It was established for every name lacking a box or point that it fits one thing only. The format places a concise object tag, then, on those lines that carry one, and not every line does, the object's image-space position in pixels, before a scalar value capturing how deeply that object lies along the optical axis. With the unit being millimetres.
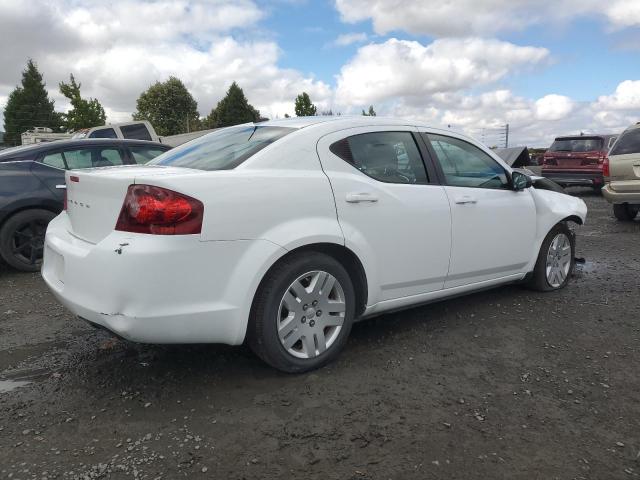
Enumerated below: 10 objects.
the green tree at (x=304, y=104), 45719
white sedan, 2564
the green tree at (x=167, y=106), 61875
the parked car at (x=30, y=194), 5598
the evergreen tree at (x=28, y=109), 58219
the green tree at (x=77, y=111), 40688
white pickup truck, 14414
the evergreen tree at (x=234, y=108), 57781
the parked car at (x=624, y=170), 8422
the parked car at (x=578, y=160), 13453
